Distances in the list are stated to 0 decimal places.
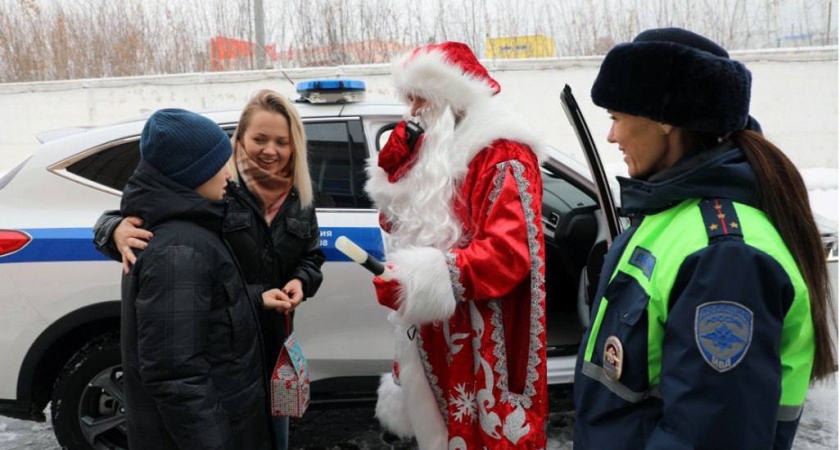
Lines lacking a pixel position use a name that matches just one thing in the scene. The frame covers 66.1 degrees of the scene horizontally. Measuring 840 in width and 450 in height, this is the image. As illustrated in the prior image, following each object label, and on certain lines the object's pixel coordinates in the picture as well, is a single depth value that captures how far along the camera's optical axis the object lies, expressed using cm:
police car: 290
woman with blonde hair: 221
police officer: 107
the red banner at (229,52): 1370
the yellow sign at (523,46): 1305
